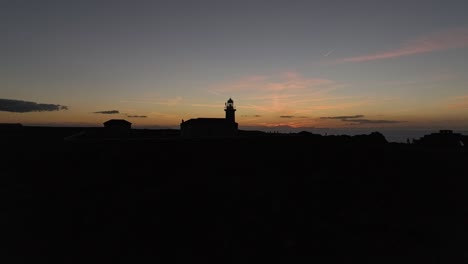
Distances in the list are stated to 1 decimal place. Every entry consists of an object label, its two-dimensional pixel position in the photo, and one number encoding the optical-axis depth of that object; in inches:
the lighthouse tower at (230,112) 2314.2
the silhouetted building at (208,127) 2030.0
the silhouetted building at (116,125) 2256.4
